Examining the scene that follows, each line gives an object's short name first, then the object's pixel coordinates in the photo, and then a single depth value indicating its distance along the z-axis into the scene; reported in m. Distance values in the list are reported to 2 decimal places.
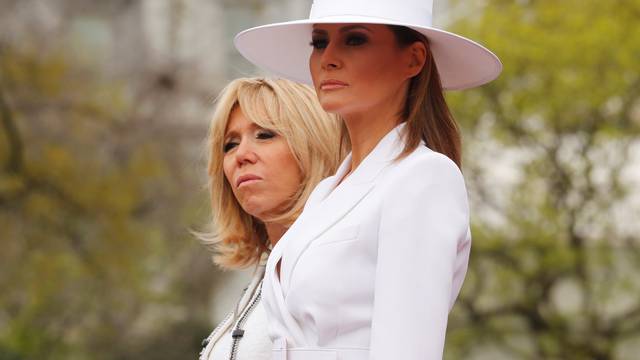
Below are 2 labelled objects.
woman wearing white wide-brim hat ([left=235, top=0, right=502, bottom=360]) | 5.55
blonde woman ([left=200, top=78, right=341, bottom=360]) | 8.26
